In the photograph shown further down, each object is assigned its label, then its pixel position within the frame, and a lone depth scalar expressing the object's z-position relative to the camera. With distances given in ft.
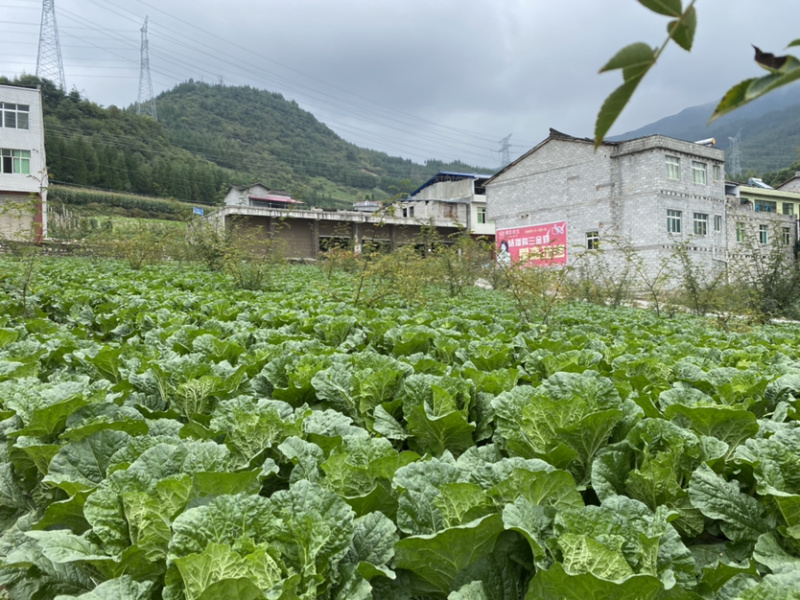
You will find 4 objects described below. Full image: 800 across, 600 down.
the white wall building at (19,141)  95.66
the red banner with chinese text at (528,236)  94.17
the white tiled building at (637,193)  82.28
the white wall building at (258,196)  158.10
